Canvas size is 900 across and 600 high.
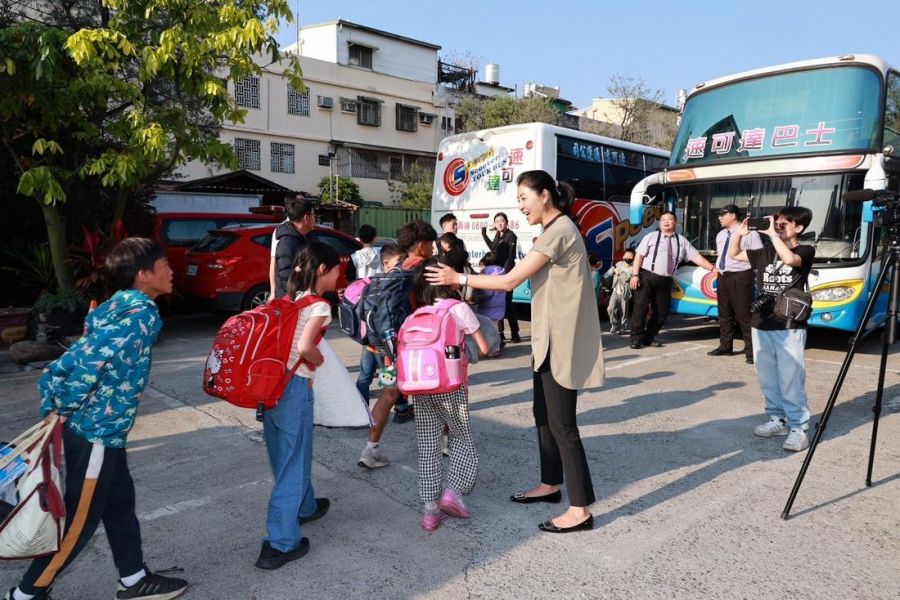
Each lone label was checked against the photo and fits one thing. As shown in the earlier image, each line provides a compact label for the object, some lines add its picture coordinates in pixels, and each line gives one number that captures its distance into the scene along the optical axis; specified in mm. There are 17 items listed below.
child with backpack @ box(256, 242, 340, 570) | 3043
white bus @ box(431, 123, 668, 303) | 10641
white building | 25750
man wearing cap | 7859
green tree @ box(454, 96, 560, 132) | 29109
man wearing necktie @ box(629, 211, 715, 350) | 8602
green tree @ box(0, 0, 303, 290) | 7379
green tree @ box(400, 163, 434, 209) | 27781
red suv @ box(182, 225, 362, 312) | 9289
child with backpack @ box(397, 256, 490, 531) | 3422
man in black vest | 5207
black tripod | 3633
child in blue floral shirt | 2484
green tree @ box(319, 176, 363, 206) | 26000
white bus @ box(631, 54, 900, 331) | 7734
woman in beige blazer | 3363
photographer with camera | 4770
